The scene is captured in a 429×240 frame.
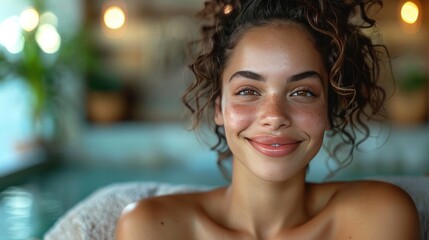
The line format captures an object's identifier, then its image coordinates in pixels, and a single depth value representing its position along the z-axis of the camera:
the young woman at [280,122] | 1.33
